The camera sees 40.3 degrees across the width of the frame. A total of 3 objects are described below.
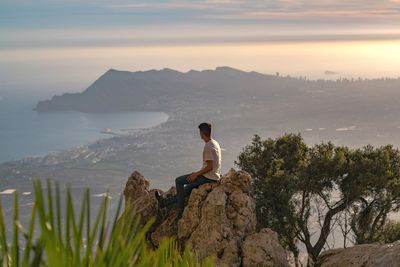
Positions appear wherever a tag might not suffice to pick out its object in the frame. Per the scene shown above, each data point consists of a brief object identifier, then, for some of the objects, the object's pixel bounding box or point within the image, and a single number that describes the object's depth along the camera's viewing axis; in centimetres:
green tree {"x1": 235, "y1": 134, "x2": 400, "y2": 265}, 2030
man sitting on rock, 1475
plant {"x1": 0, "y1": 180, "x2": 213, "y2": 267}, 245
